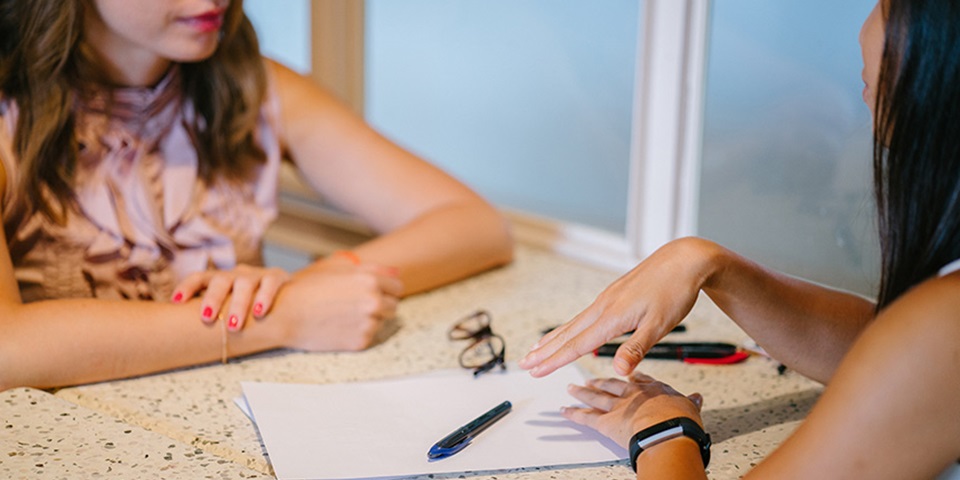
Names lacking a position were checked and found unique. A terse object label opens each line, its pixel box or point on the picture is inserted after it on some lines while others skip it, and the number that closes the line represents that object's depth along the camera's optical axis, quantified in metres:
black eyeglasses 1.18
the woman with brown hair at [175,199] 1.16
